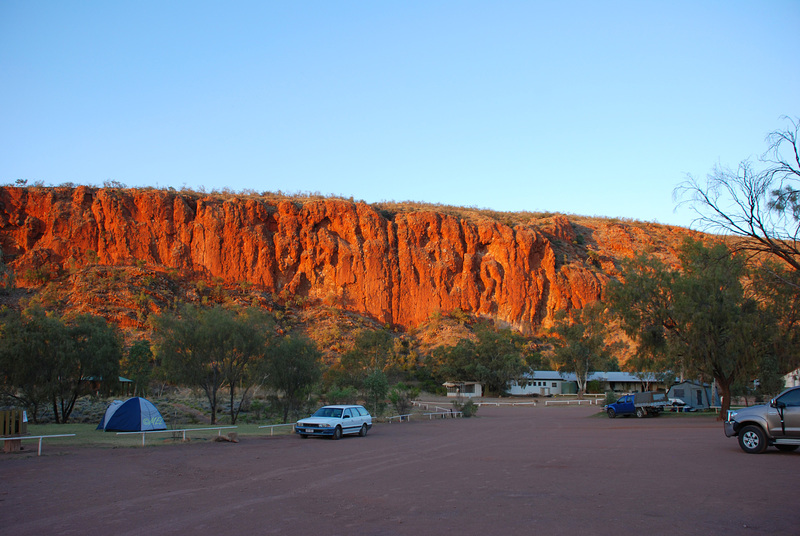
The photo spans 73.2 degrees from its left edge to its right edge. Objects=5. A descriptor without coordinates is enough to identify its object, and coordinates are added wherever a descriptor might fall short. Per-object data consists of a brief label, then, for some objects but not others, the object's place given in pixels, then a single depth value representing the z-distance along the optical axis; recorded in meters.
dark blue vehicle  32.28
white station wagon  20.48
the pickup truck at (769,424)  13.00
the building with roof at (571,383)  66.50
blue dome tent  22.03
